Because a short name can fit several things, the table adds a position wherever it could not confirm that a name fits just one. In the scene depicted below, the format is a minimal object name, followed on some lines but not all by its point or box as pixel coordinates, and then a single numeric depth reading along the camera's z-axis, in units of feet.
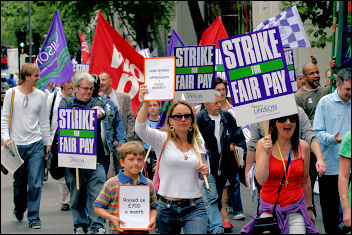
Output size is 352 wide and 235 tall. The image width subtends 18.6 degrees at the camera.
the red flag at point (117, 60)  58.14
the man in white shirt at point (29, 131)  41.66
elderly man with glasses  38.21
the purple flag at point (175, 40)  62.78
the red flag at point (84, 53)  97.11
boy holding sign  26.45
